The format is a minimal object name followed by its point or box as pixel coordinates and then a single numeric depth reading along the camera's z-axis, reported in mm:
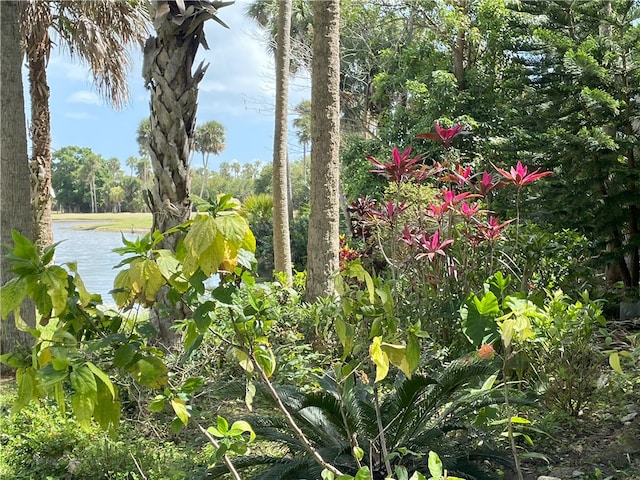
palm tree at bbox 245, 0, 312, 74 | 16672
